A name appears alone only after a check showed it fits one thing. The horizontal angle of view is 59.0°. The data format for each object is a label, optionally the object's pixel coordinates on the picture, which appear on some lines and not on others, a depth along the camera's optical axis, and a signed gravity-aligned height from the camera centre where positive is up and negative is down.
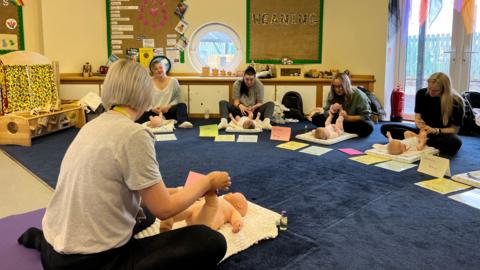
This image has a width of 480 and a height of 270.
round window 6.23 +0.40
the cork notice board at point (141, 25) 6.04 +0.71
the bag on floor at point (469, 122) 4.78 -0.52
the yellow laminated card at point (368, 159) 3.46 -0.69
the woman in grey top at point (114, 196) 1.29 -0.38
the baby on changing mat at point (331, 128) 4.23 -0.54
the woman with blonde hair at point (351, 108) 4.46 -0.34
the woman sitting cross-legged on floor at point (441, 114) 3.63 -0.34
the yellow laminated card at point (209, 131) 4.60 -0.62
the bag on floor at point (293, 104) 5.67 -0.39
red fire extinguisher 5.73 -0.37
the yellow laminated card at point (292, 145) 3.99 -0.67
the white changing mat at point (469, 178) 2.86 -0.70
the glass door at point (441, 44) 5.30 +0.40
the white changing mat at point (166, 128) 4.75 -0.60
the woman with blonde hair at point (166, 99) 5.21 -0.30
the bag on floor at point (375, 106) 5.62 -0.41
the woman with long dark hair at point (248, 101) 5.13 -0.32
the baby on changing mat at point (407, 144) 3.57 -0.58
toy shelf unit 4.25 -0.53
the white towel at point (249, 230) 1.98 -0.76
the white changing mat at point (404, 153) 3.47 -0.66
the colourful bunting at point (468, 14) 5.22 +0.75
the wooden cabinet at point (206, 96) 5.89 -0.29
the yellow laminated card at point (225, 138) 4.33 -0.65
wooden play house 4.30 -0.30
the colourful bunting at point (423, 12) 5.60 +0.83
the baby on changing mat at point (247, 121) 4.83 -0.53
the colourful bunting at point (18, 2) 5.64 +0.95
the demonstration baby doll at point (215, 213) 1.86 -0.66
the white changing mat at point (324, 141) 4.17 -0.63
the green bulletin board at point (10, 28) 5.59 +0.62
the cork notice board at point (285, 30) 6.06 +0.64
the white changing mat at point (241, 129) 4.78 -0.61
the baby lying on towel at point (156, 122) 4.87 -0.54
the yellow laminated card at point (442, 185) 2.77 -0.73
